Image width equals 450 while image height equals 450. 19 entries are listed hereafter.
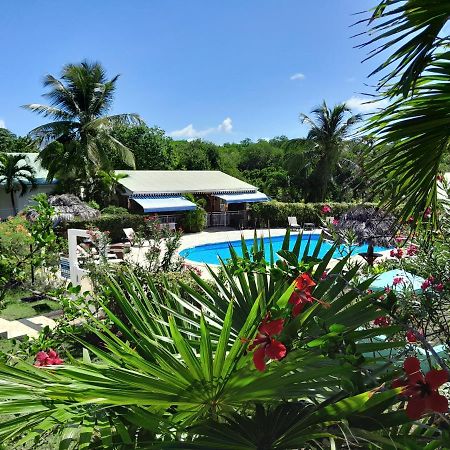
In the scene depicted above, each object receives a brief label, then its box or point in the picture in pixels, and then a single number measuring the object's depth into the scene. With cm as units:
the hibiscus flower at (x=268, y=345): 151
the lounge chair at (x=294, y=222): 3057
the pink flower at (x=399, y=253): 504
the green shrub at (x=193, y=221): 2995
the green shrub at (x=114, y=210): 2769
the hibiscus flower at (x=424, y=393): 132
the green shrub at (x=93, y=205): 2795
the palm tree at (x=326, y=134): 3991
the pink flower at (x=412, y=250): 514
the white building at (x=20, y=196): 3491
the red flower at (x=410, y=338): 271
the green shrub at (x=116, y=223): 2432
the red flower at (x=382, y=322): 348
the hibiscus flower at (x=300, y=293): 175
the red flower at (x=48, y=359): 272
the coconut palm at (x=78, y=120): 2873
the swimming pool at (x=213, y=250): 2316
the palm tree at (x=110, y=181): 2997
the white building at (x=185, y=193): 3008
